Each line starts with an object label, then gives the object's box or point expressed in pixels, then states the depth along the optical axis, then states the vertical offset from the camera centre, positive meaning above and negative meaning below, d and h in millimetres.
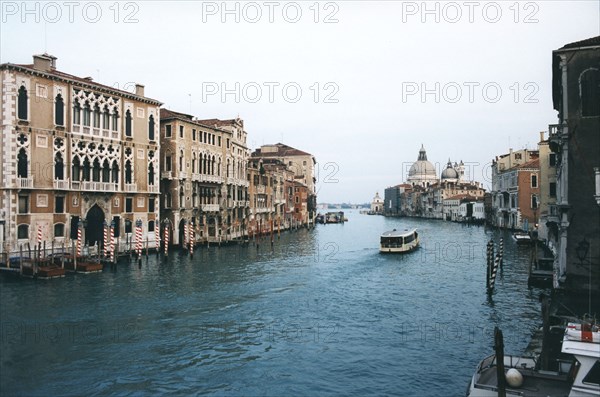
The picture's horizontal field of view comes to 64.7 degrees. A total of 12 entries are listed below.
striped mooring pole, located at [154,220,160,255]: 37766 -2121
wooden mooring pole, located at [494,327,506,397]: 9711 -3456
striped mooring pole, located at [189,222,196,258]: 36128 -2702
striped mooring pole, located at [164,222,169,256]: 35194 -2428
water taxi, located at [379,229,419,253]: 42594 -3323
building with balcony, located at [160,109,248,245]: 41406 +3083
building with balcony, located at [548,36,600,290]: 18500 +1635
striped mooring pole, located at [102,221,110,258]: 32184 -2158
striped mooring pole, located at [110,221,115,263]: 30602 -2111
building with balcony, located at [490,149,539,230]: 60469 +1943
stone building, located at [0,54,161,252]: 28031 +3688
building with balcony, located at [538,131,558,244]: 45750 +2357
